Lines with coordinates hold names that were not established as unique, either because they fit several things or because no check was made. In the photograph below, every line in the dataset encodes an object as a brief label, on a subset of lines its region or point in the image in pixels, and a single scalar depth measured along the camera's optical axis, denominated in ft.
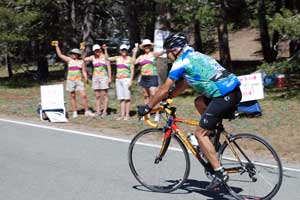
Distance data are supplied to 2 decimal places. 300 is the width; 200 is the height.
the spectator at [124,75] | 40.68
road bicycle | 19.94
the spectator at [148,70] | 39.29
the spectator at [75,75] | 42.57
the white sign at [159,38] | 47.73
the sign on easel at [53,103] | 42.39
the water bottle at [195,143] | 20.47
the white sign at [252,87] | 40.11
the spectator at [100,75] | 41.70
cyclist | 19.44
